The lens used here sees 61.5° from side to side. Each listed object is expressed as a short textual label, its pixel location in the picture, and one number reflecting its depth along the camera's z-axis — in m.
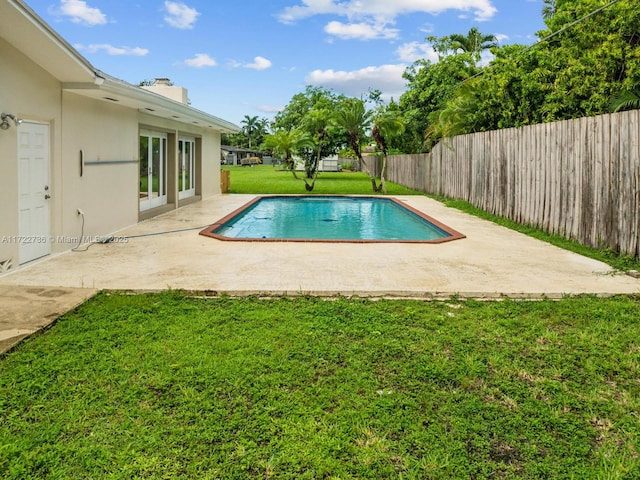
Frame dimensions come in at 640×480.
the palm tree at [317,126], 23.36
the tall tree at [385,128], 19.64
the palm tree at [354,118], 19.44
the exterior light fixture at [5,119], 6.17
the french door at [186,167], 15.65
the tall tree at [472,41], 30.69
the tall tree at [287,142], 22.33
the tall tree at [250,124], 102.81
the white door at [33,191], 6.84
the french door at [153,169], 12.48
